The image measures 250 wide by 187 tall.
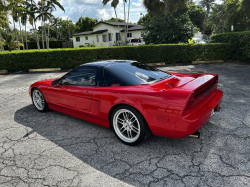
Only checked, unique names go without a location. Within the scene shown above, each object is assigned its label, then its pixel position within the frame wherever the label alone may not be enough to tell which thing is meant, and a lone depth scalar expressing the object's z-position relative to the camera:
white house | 35.78
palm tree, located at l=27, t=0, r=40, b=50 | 31.39
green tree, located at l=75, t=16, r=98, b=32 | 52.53
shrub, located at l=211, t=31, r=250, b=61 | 11.34
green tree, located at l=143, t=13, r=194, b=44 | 15.63
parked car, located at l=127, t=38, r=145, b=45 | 30.67
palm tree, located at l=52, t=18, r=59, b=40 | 78.64
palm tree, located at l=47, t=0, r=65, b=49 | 29.20
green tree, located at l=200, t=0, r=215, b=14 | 73.62
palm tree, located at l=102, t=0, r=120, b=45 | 27.17
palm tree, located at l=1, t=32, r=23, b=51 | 27.14
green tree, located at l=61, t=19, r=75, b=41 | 66.39
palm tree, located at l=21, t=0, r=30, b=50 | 31.25
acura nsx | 2.52
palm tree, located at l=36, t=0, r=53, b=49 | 31.26
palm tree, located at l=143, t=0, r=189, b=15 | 17.54
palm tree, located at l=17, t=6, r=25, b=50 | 31.34
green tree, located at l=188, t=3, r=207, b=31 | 47.09
